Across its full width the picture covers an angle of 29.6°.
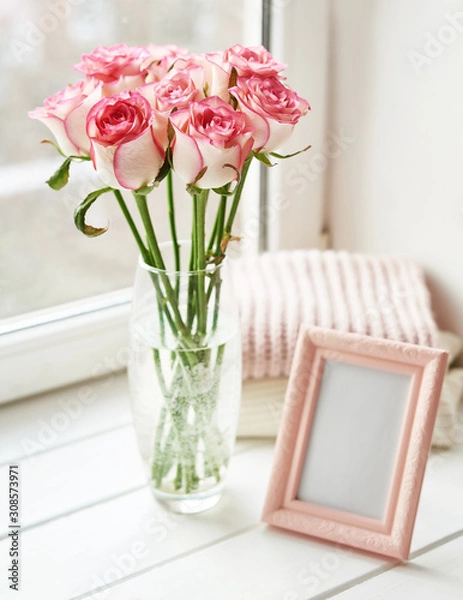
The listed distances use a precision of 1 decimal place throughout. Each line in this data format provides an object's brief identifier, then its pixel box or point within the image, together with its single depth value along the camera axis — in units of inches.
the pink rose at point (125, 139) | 27.3
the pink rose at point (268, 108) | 28.4
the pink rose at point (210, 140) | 27.3
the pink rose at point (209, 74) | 29.3
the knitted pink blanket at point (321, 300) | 40.5
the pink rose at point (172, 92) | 28.2
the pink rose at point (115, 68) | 30.4
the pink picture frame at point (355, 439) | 33.1
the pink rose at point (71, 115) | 29.1
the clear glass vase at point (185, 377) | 33.0
